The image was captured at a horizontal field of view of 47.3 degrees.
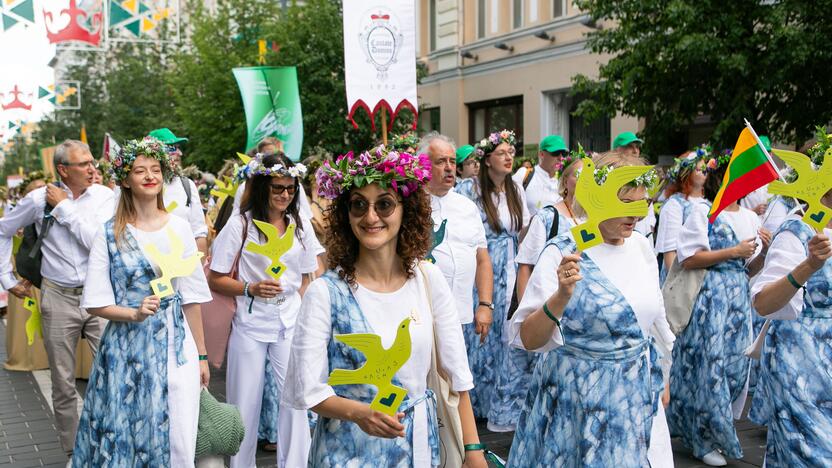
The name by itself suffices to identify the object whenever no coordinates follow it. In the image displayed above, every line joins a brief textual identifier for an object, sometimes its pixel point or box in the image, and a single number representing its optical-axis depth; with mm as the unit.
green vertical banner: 12664
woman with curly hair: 3176
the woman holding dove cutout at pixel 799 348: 4391
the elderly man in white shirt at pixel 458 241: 6434
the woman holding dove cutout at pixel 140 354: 4660
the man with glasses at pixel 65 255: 6238
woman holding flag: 6242
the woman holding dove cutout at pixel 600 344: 3750
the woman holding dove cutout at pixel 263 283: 5523
